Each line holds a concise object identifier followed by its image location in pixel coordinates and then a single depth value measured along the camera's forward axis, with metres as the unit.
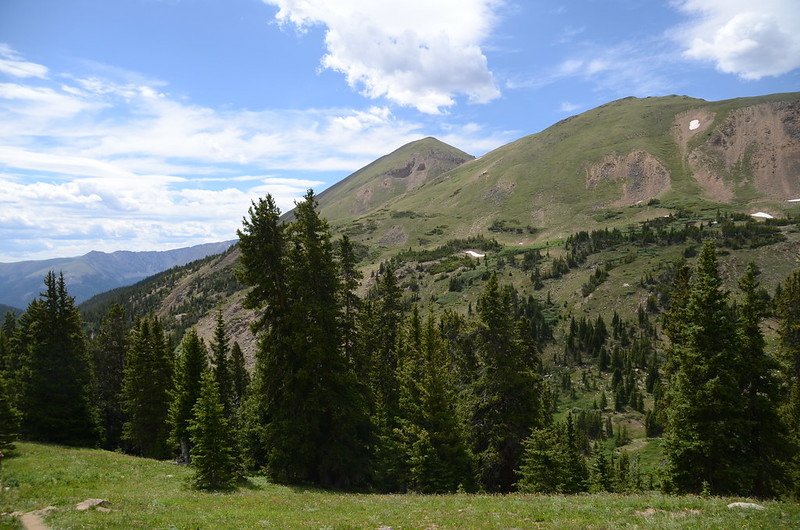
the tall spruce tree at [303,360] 29.56
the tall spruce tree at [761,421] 23.92
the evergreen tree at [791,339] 35.38
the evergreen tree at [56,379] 42.41
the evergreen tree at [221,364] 45.97
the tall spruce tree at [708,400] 24.09
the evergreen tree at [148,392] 48.38
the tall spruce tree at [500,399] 33.38
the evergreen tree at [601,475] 38.74
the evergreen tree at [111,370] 60.31
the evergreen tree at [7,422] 30.48
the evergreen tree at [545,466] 28.58
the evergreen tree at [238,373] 72.25
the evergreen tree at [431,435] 30.48
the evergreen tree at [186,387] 39.09
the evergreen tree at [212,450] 24.75
